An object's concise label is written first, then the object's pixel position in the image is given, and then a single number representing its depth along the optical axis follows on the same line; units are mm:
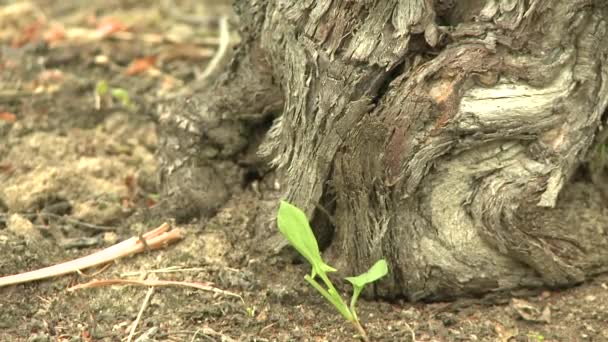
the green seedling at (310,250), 3879
